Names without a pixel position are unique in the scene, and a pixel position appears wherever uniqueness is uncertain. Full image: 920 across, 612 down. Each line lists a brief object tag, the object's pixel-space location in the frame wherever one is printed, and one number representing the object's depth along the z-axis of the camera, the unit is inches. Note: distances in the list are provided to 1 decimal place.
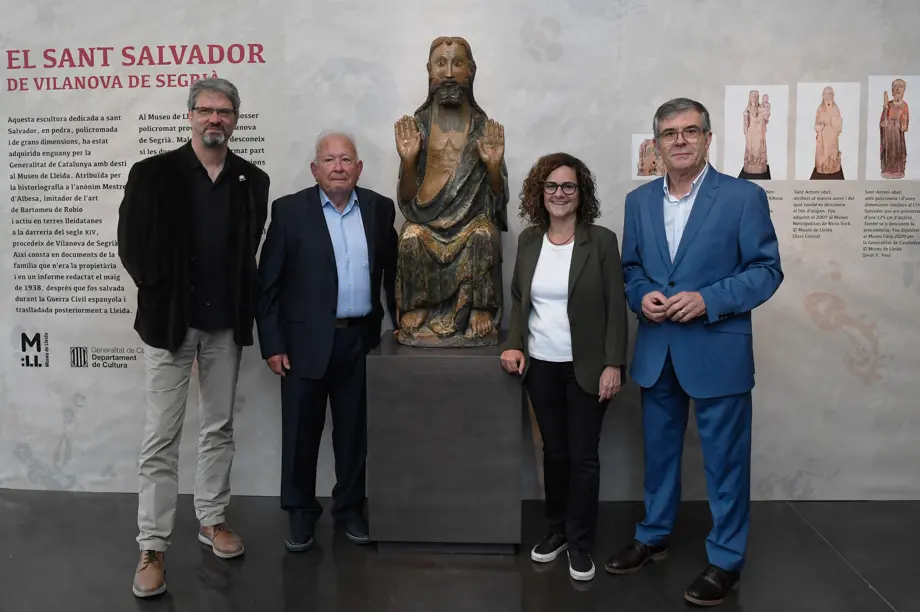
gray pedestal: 126.3
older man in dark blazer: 129.4
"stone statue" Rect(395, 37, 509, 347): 133.0
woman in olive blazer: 118.0
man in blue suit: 111.7
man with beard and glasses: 116.1
